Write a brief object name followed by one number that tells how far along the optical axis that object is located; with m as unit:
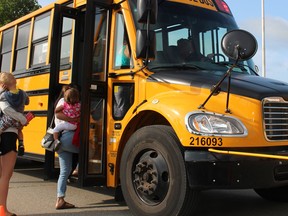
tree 22.31
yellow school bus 4.09
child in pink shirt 5.46
